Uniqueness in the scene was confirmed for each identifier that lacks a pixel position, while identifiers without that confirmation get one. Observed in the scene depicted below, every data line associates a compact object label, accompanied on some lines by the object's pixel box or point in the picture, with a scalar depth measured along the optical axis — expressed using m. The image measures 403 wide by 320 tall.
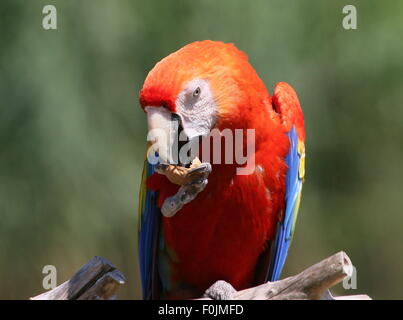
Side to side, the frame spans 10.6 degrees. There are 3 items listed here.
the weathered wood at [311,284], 1.86
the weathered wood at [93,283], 1.97
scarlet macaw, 2.01
